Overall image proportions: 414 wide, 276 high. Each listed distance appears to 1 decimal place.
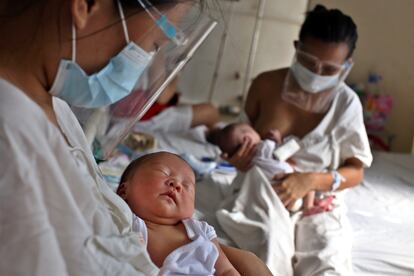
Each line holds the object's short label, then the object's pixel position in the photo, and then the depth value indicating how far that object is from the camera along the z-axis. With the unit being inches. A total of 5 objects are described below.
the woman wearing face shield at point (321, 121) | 74.0
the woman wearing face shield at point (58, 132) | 30.0
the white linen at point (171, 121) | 124.7
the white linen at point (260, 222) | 62.8
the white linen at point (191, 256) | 44.3
